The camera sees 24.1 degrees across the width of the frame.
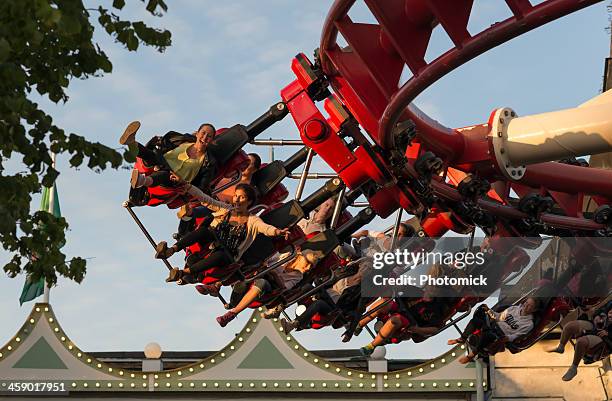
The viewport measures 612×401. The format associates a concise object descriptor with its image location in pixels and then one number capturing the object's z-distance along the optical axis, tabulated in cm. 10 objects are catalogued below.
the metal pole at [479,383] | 2867
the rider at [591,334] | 1850
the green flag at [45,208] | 3159
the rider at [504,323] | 1931
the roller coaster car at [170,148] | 1634
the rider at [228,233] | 1666
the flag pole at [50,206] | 3089
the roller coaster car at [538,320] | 1866
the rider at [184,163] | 1614
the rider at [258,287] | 1816
